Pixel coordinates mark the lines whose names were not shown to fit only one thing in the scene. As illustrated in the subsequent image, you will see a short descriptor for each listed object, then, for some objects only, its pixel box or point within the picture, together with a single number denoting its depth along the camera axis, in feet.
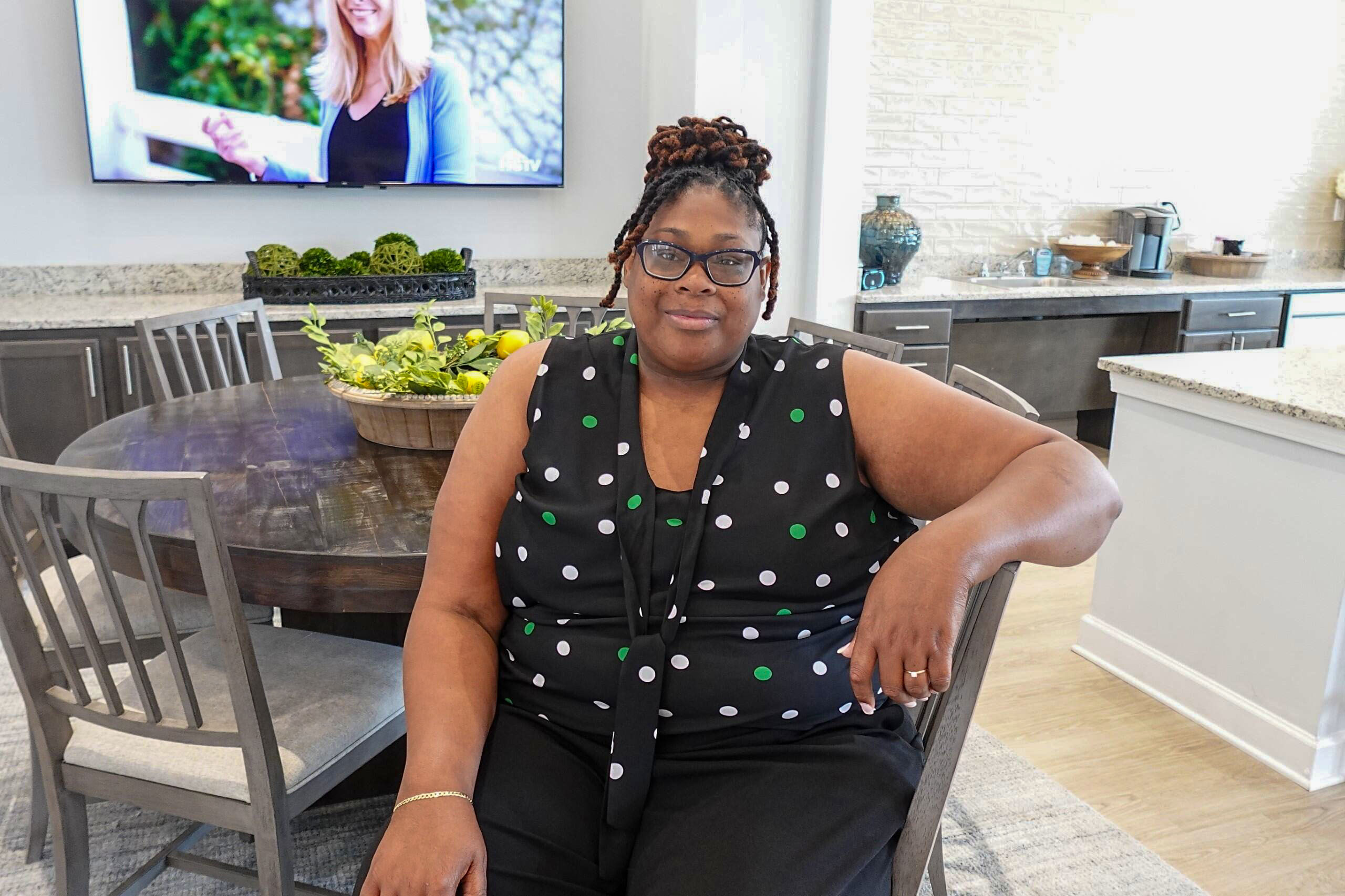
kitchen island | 7.20
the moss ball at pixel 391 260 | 11.87
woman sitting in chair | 3.57
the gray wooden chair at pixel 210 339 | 8.41
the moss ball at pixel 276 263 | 11.59
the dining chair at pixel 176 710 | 4.21
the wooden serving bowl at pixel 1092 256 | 15.47
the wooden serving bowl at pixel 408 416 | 6.19
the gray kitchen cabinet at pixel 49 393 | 10.35
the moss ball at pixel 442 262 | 12.22
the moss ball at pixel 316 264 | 11.71
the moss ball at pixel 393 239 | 12.06
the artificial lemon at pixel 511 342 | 6.62
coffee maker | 15.57
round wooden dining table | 4.79
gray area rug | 6.17
